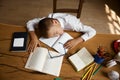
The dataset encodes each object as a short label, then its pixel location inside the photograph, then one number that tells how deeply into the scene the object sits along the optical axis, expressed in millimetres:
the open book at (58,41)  1429
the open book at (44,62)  1303
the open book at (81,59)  1322
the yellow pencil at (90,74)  1273
